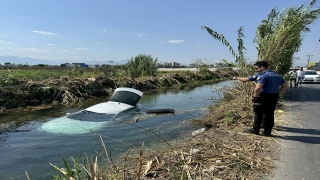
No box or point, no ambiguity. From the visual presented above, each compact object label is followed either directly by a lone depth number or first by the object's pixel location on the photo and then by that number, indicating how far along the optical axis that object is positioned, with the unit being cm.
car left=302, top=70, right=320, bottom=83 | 2574
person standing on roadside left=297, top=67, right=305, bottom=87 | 2062
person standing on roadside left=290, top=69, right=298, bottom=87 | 2115
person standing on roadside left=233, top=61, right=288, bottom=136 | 608
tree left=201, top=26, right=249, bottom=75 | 1094
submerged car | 889
